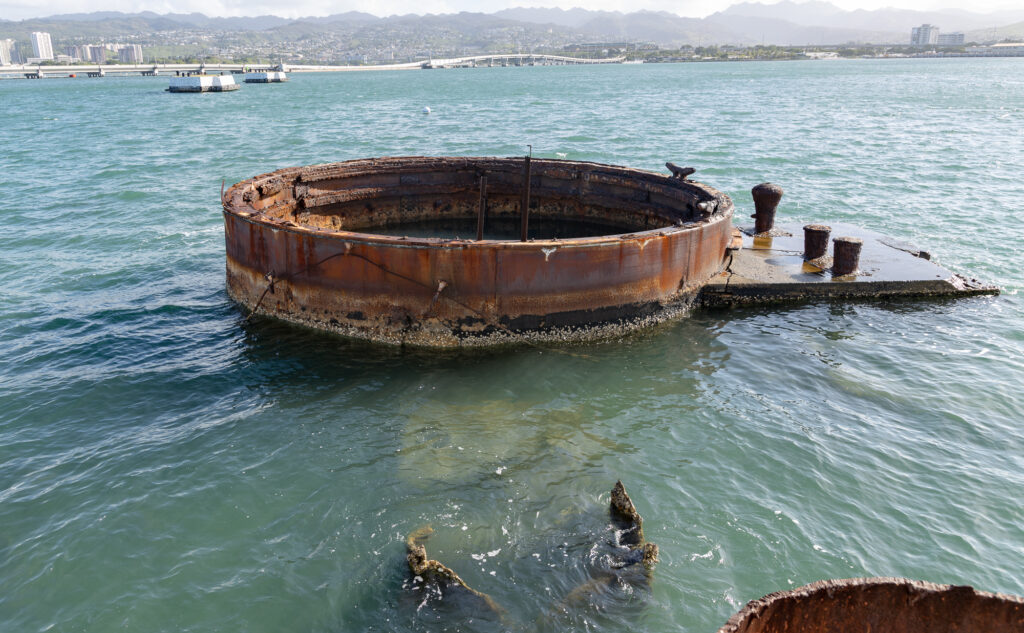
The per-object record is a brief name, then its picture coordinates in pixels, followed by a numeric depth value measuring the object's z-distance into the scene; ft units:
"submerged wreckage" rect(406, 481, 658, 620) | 20.88
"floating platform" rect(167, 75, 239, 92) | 336.49
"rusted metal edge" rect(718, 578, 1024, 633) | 13.98
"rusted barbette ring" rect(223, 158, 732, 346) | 36.45
